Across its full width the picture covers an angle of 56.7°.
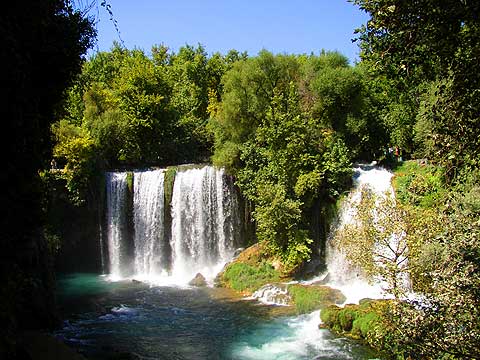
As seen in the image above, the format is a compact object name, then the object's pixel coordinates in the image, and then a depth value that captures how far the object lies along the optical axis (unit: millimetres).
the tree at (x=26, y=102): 6699
